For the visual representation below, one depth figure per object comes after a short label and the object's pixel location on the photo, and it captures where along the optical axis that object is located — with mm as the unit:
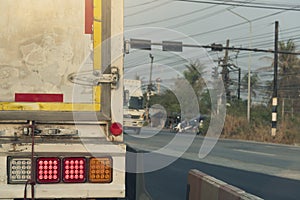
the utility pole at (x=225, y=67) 58625
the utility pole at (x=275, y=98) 41656
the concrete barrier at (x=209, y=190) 5591
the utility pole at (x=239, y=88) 64450
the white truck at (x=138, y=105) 34647
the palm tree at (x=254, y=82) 70375
